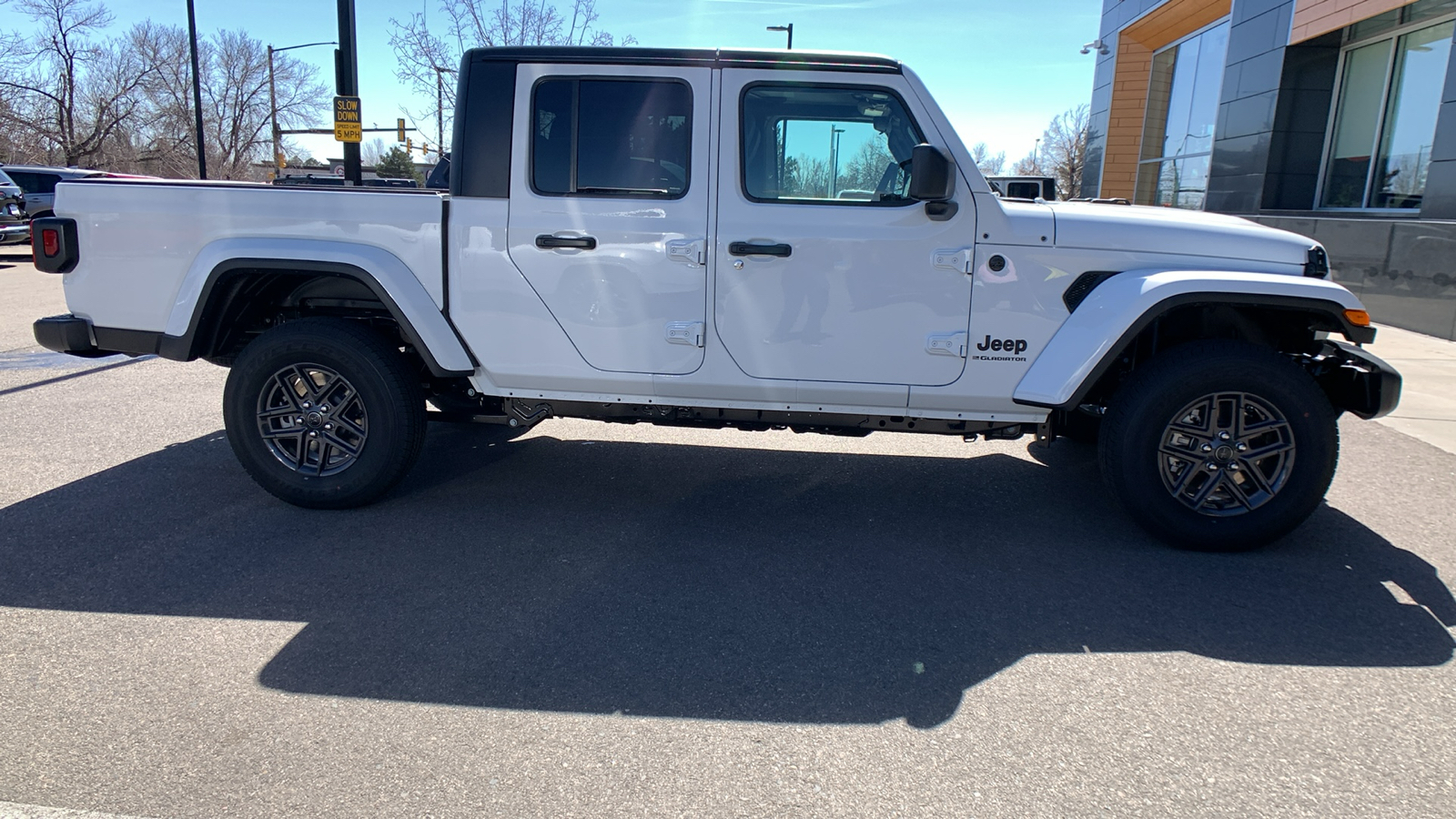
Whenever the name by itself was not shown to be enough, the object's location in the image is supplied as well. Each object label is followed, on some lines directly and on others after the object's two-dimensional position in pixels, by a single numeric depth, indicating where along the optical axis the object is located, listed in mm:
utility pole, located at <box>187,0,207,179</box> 24959
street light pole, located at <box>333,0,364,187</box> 11695
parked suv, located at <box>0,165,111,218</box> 18859
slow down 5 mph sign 12547
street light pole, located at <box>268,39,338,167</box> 40225
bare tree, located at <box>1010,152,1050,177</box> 41181
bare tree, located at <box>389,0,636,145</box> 19844
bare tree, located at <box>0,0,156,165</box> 36969
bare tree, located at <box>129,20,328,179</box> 42188
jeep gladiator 4062
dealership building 10523
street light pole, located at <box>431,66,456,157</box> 20625
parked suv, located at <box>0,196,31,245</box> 17406
